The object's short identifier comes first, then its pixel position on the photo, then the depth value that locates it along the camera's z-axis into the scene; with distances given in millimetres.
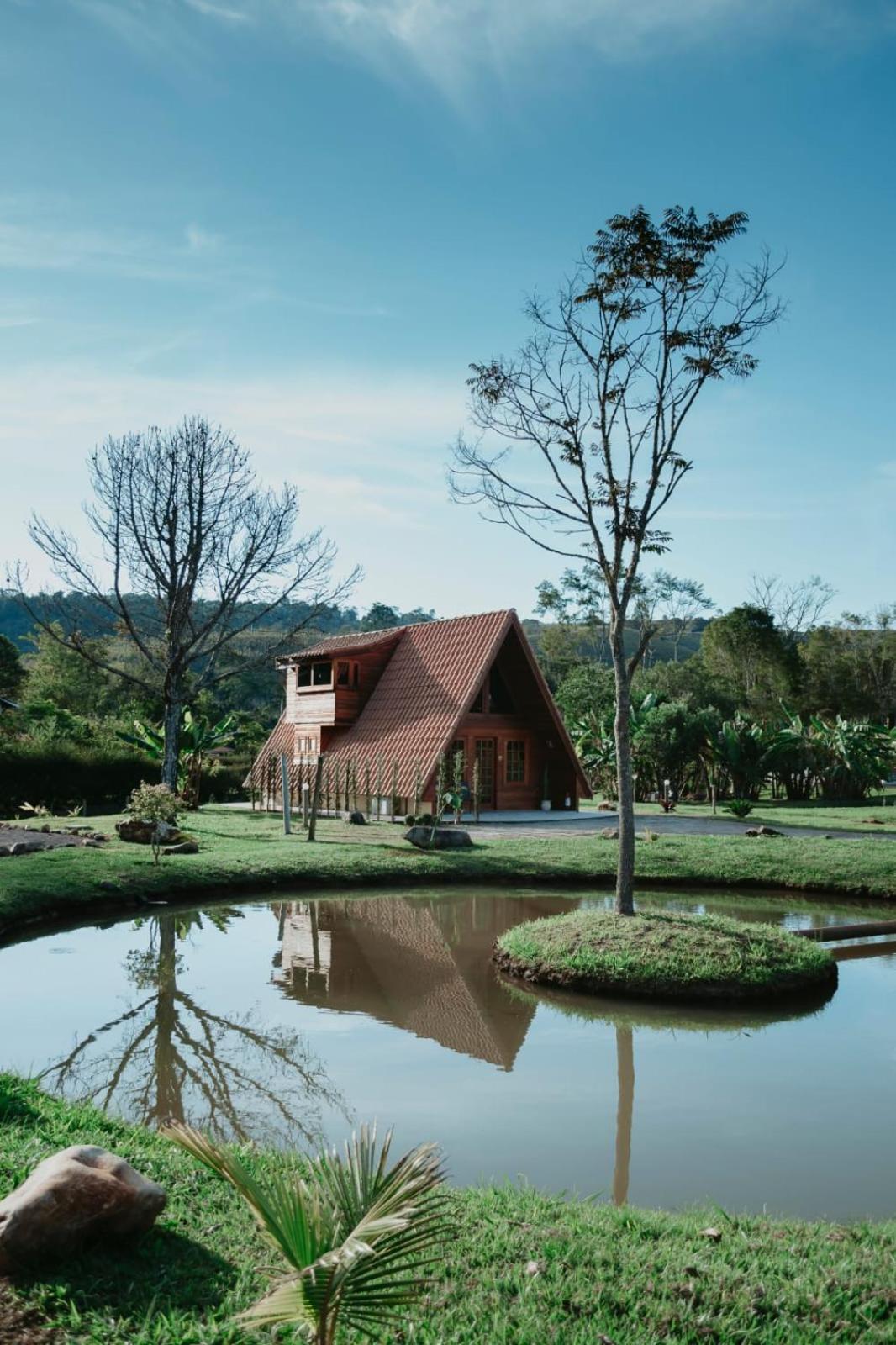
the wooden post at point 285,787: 19859
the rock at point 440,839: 17312
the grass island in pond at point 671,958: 8812
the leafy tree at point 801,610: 54281
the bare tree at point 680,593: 58375
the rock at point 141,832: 17120
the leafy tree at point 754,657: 46531
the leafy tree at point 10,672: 38906
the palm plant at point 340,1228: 2369
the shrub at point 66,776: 25125
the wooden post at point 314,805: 18141
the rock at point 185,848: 16391
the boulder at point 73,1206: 3559
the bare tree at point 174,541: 25312
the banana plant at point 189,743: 25359
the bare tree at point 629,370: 10422
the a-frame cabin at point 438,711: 22625
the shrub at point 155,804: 16125
